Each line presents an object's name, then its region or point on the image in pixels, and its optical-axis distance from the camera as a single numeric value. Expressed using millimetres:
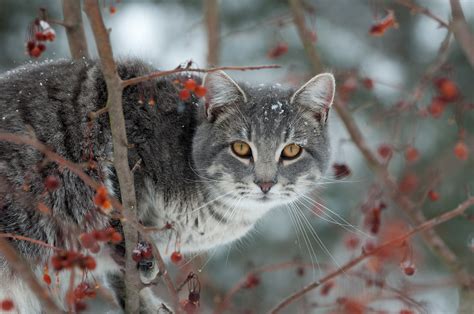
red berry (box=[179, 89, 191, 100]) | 6570
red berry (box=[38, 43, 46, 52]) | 7470
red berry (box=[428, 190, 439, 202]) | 7841
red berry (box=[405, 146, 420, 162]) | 7898
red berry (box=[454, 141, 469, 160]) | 7332
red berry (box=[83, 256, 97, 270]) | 5087
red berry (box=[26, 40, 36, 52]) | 7437
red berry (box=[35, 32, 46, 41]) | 7328
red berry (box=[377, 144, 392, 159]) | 7945
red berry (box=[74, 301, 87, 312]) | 7457
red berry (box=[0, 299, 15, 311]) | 6668
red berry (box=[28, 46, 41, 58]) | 7418
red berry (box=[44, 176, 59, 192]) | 6004
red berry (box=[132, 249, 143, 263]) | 6422
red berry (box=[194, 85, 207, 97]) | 6285
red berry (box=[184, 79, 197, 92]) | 6223
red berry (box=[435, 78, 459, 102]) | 6789
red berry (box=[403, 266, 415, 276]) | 6977
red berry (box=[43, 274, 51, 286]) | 6959
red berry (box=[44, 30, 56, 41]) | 7328
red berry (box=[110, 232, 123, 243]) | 6090
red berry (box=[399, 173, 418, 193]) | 7884
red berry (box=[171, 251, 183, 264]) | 7406
